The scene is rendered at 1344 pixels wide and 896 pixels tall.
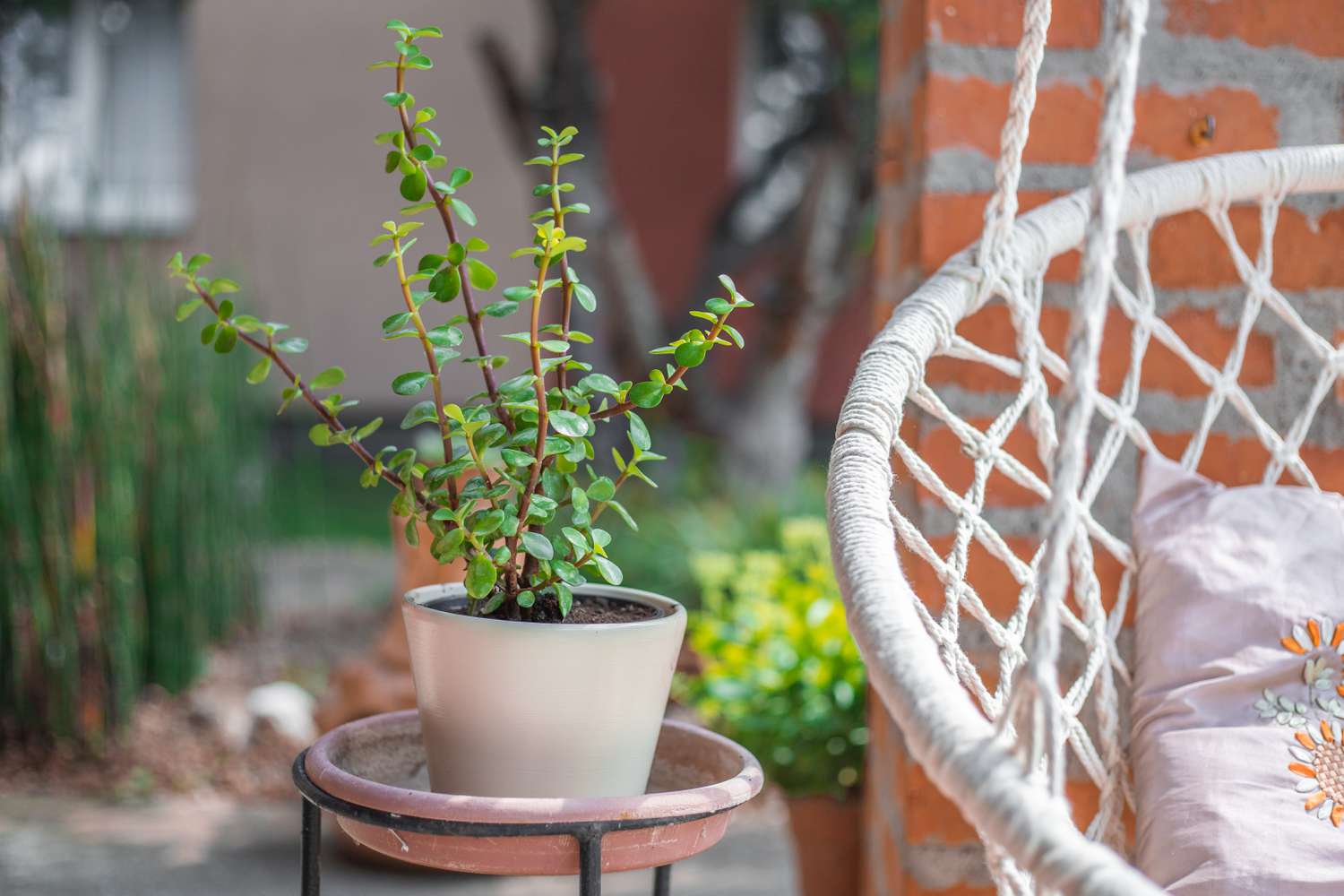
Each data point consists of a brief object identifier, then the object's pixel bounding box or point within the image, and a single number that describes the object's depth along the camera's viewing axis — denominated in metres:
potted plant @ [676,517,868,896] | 2.05
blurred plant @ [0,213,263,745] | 3.11
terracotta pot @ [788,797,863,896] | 2.05
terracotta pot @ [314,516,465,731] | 2.78
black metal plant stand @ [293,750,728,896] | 1.41
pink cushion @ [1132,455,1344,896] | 1.53
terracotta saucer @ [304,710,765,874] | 1.41
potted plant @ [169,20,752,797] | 1.46
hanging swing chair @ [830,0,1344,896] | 1.31
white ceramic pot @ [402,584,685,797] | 1.46
